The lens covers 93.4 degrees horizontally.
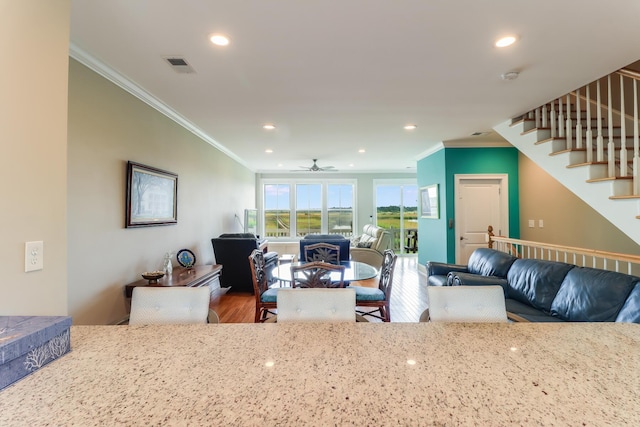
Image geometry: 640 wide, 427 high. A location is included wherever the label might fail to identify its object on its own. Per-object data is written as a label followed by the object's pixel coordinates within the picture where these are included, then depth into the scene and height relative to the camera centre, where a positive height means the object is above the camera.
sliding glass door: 9.12 +0.22
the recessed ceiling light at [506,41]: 2.19 +1.30
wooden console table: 3.05 -0.65
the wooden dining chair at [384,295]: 2.87 -0.74
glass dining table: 3.08 -0.60
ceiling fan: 7.03 +1.21
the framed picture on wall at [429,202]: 5.79 +0.32
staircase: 2.71 +0.76
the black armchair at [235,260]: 4.68 -0.64
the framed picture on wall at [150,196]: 3.01 +0.27
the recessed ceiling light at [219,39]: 2.16 +1.32
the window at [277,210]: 9.27 +0.28
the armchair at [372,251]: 6.60 -0.71
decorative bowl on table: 3.02 -0.57
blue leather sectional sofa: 2.08 -0.62
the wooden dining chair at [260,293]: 2.92 -0.74
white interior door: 5.42 +0.14
